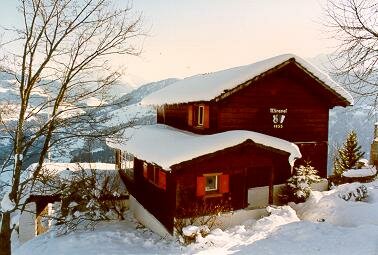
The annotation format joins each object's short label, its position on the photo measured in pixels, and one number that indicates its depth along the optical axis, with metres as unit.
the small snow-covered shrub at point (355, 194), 17.33
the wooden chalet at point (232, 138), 15.10
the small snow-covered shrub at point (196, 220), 13.86
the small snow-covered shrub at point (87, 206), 17.62
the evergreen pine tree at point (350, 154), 30.77
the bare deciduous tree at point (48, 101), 10.26
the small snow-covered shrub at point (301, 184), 17.55
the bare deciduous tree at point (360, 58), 7.49
